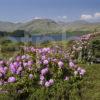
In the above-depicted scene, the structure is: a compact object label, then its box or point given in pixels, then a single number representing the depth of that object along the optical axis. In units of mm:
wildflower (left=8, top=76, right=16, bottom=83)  3105
